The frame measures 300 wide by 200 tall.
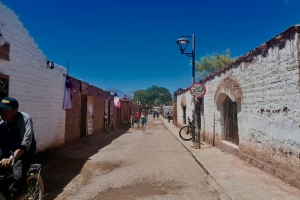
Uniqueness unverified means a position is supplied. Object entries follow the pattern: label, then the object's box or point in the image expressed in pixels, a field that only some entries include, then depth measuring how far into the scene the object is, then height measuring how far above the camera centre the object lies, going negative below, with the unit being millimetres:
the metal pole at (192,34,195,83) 11867 +2652
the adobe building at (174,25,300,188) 4641 +107
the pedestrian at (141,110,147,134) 16766 -904
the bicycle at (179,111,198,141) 10141 -1325
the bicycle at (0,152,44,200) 3368 -1124
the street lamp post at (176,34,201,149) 9539 +2824
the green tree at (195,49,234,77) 29755 +6147
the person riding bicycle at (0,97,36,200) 2991 -438
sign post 10039 +866
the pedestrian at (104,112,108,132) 16312 -892
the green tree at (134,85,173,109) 87875 +5175
